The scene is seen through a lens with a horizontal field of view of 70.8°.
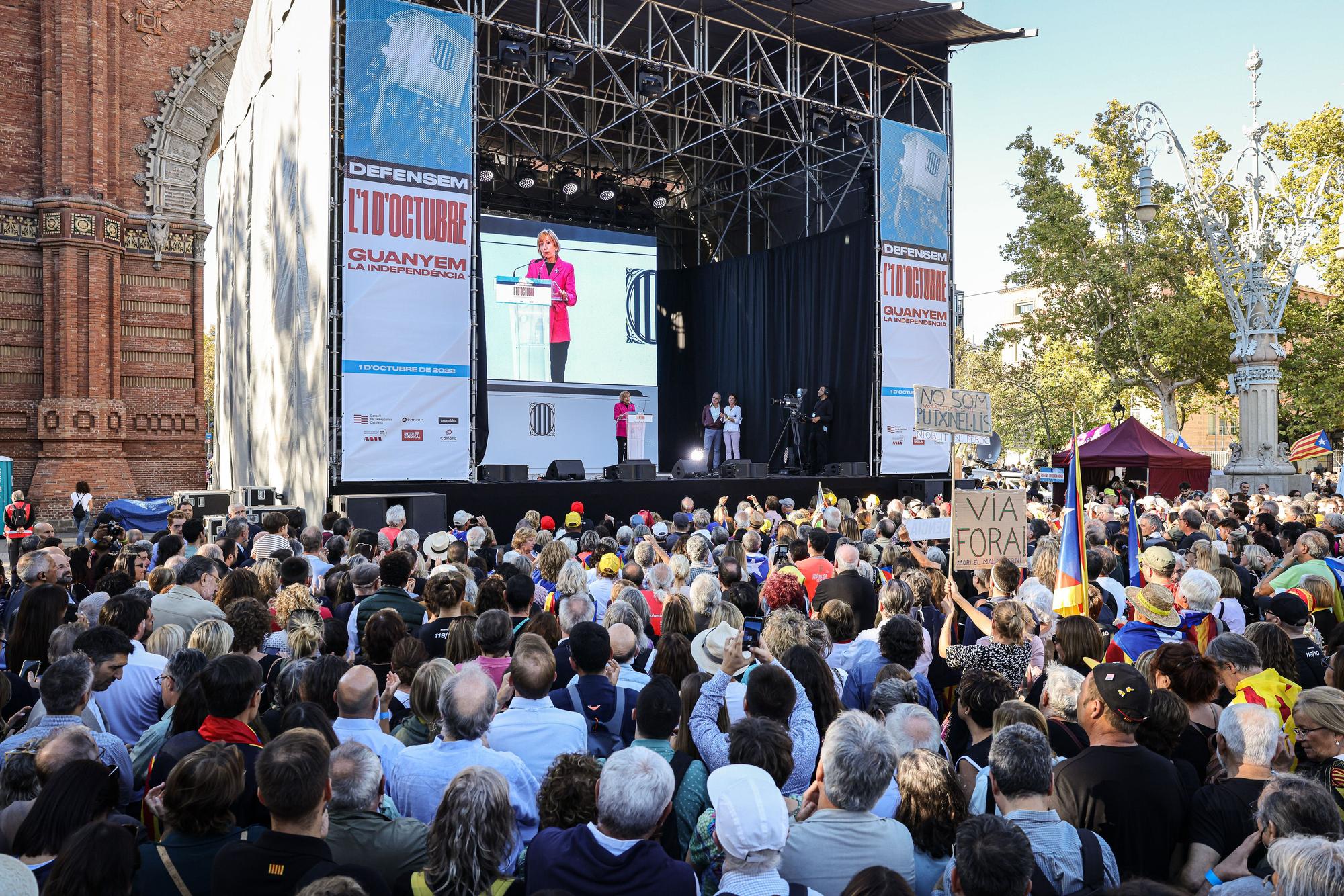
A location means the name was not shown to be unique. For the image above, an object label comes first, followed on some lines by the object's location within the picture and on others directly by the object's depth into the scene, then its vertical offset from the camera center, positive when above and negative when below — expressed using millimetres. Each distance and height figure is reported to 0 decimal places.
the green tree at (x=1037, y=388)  27172 +2120
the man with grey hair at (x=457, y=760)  3012 -983
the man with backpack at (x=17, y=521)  12055 -901
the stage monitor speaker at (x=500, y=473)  14695 -282
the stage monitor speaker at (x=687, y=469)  18078 -290
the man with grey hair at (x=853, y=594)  5379 -802
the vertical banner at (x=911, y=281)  17531 +3283
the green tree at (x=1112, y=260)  25812 +5413
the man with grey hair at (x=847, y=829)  2588 -1038
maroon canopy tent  18125 -38
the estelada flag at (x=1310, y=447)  19312 +169
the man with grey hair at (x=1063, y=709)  3367 -944
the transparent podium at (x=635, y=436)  19844 +401
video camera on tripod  18547 +1033
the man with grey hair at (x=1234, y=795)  2879 -1044
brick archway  17609 +4193
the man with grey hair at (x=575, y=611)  4766 -792
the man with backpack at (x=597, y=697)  3768 -975
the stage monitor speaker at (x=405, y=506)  12594 -735
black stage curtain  18250 +2617
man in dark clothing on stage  18188 +446
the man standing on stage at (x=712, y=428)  20047 +572
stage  13562 -611
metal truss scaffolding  16281 +6761
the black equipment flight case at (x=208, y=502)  14123 -706
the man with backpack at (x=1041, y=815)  2586 -1009
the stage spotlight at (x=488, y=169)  18953 +6075
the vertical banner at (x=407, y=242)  12867 +2955
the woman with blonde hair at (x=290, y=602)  4895 -769
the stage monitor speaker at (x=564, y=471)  15695 -269
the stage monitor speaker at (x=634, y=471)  15617 -271
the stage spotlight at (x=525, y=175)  19141 +5826
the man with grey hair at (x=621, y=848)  2402 -1021
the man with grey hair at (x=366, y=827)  2594 -1036
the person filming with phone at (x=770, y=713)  3221 -908
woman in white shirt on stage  19953 +550
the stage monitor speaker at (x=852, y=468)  17156 -244
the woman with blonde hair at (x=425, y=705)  3471 -922
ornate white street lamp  19062 +2917
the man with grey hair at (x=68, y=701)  3279 -869
